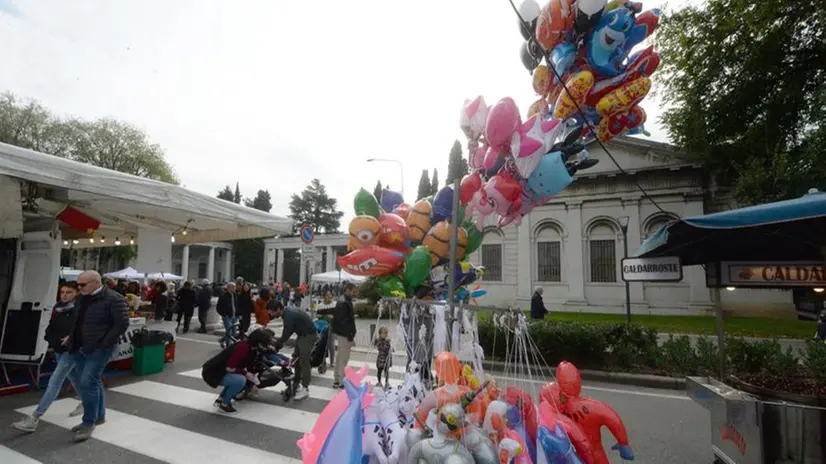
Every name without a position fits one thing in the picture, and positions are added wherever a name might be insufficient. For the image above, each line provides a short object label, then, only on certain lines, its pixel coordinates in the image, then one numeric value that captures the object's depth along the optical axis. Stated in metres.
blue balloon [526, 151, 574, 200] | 3.12
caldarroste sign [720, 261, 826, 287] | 4.32
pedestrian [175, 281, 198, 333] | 13.84
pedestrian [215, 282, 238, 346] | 11.66
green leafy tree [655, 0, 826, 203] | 11.34
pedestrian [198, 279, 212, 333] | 14.41
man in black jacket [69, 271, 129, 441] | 4.86
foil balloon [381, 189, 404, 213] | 4.71
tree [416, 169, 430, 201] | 32.55
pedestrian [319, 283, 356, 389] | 7.06
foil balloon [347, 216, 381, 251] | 3.89
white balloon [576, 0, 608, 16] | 3.30
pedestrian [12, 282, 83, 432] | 4.92
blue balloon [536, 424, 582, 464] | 2.60
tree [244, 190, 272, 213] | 66.96
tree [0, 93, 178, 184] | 25.47
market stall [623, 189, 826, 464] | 3.50
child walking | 6.68
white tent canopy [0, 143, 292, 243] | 6.01
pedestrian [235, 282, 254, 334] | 10.80
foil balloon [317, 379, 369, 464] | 2.56
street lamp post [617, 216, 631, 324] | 14.25
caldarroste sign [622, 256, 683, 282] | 4.93
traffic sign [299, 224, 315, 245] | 10.42
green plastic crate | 7.65
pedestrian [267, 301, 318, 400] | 6.47
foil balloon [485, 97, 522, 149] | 3.20
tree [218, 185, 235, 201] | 63.80
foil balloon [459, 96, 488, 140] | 3.59
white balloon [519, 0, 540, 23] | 3.87
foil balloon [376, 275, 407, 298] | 3.91
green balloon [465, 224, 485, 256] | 4.19
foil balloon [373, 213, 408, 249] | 3.97
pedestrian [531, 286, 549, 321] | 13.41
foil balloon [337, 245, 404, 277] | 3.82
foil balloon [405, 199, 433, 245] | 4.07
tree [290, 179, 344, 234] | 71.75
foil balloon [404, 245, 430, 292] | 3.77
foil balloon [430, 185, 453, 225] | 4.04
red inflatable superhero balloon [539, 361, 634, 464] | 2.86
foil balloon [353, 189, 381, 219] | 4.27
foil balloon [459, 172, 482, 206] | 3.82
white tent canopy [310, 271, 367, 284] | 21.66
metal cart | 3.52
